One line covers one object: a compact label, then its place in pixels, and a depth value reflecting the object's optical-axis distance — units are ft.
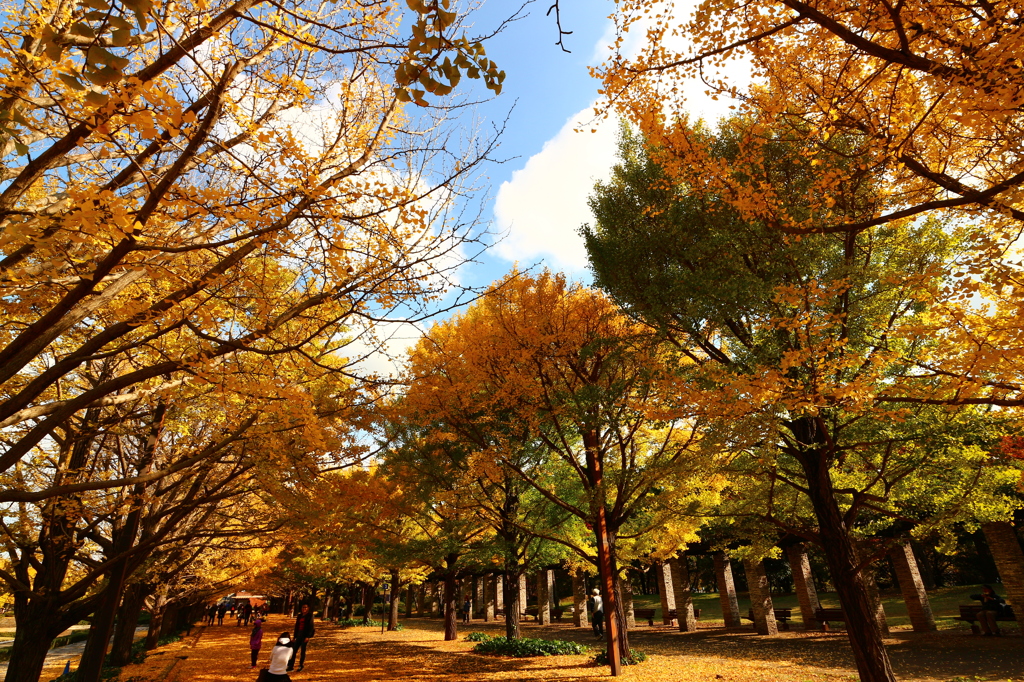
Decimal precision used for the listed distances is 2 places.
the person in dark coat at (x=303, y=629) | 45.96
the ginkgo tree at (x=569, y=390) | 35.63
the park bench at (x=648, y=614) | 73.56
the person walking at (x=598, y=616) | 59.91
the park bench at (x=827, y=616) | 53.48
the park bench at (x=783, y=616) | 61.18
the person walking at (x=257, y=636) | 50.14
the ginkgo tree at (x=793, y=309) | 22.40
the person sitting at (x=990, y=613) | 43.37
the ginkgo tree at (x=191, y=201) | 10.60
